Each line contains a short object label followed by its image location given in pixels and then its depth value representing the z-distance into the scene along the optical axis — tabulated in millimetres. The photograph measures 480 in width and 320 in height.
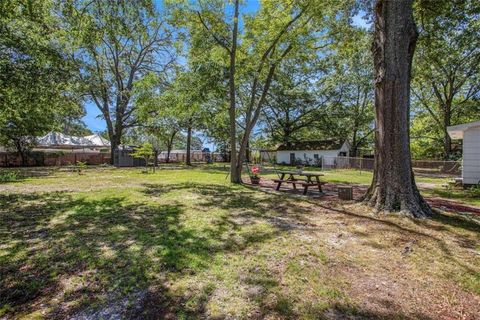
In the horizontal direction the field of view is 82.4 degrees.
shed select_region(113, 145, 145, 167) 22984
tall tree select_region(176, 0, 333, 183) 10383
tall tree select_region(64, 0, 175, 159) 21316
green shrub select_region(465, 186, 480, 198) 8959
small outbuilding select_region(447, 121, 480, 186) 10391
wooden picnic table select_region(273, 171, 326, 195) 8377
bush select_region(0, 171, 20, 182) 11399
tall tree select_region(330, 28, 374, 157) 28484
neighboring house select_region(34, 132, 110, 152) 25225
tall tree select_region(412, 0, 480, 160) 8797
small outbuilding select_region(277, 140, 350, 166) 30386
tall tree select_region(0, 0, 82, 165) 7098
